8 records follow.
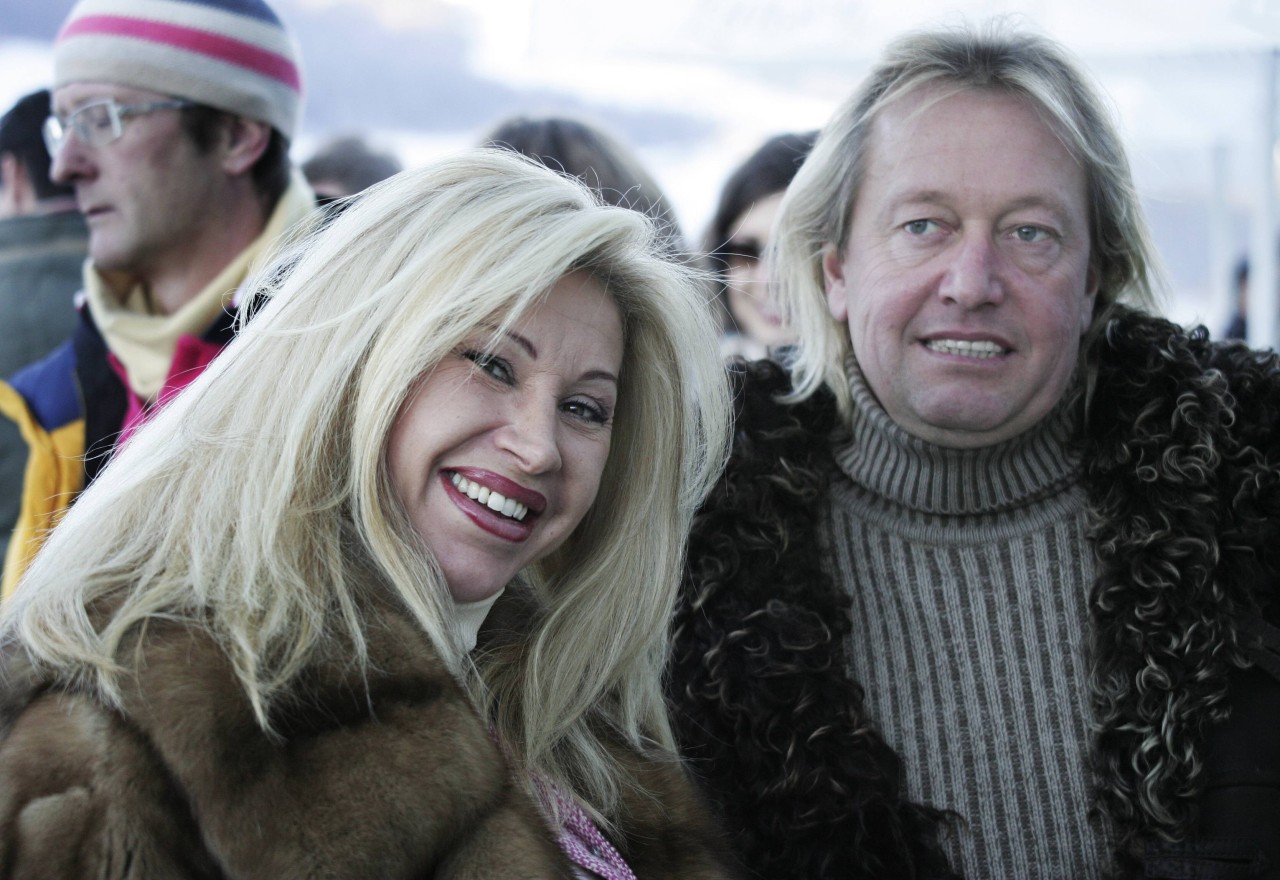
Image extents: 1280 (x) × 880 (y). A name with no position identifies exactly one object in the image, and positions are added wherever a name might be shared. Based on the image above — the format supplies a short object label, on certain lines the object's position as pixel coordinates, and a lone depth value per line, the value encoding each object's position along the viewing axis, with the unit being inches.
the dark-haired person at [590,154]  140.0
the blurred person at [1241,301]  238.8
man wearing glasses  117.5
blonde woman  54.9
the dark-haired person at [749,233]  154.9
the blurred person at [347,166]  180.5
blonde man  83.9
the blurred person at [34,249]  137.2
